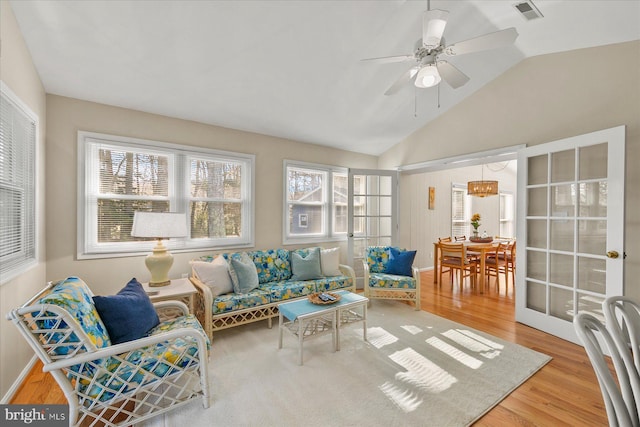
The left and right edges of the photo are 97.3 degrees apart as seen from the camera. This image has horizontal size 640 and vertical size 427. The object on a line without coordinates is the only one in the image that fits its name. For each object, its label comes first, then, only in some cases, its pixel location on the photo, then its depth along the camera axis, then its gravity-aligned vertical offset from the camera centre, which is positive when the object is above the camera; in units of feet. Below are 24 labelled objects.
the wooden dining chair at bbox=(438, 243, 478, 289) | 14.89 -2.57
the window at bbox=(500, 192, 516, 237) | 26.43 -0.17
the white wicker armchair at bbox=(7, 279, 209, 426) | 4.68 -2.91
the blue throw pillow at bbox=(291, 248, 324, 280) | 12.16 -2.39
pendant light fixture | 17.35 +1.56
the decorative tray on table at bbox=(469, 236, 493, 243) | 16.62 -1.59
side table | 8.37 -2.48
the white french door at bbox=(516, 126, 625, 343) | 8.31 -0.51
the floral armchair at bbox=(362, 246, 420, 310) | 12.17 -2.86
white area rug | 5.93 -4.27
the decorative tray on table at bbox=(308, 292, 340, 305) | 8.68 -2.72
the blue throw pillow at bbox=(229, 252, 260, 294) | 10.23 -2.39
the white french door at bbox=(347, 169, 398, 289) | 15.57 +0.08
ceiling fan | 6.03 +3.92
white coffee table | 8.00 -3.14
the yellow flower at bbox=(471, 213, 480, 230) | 17.44 -0.44
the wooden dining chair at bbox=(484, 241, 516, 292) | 15.48 -2.64
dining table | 14.89 -1.96
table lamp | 8.59 -0.63
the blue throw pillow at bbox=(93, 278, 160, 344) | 5.98 -2.32
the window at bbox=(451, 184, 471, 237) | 21.88 +0.16
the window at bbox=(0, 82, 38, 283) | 6.41 +0.65
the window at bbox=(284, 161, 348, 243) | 14.39 +0.52
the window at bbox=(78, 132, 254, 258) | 9.54 +0.78
